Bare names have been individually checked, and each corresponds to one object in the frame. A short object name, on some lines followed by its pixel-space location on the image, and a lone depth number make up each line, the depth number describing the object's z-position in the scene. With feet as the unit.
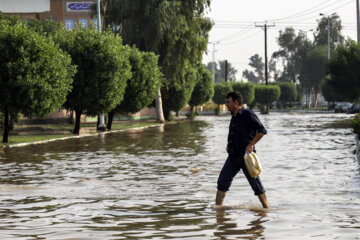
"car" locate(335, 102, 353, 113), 310.65
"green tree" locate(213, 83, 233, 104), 361.18
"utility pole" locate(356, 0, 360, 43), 188.87
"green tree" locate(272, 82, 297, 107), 439.63
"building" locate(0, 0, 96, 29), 254.68
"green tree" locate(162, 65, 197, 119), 223.51
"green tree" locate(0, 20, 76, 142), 103.55
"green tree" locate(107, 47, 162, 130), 155.94
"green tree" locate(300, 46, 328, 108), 428.15
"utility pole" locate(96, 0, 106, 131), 152.67
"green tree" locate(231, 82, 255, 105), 388.16
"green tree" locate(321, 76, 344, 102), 357.82
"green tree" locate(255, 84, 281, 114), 400.26
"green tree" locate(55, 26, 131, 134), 132.77
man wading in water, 36.24
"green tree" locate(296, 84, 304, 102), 453.17
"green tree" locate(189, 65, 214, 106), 275.02
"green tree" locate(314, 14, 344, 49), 451.53
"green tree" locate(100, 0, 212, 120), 176.65
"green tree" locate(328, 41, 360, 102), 205.87
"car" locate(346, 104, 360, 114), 265.87
